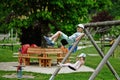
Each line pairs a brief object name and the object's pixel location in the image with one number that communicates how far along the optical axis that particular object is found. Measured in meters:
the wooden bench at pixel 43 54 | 25.75
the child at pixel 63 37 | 12.70
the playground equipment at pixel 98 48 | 10.38
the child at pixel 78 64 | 11.65
